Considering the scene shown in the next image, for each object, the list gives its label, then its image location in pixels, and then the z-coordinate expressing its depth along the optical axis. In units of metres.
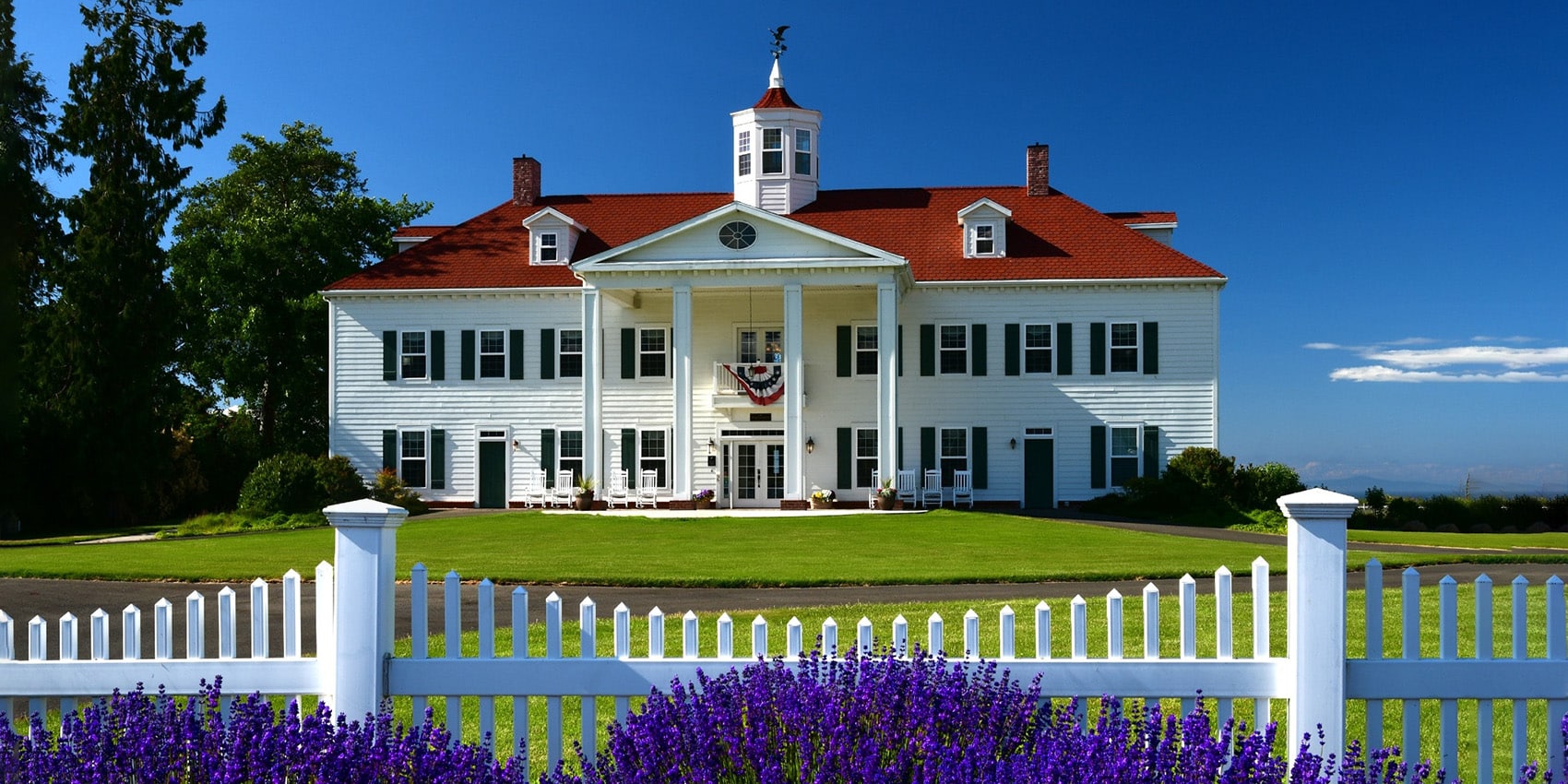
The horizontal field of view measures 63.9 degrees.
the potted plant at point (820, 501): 30.22
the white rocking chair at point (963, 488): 31.81
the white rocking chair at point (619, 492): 31.53
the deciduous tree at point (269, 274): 38.50
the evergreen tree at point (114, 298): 30.70
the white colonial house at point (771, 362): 31.52
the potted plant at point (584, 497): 30.89
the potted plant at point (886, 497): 29.67
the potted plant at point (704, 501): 30.62
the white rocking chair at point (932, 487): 31.86
